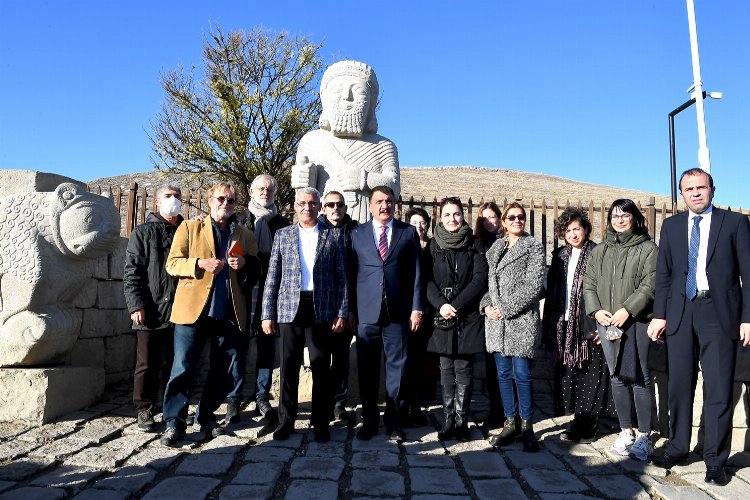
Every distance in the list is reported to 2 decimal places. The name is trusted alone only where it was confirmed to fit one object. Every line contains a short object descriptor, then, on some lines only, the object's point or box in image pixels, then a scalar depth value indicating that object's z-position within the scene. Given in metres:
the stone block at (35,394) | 4.32
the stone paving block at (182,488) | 3.03
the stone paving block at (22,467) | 3.28
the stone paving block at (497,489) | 3.13
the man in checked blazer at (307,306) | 4.04
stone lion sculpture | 4.46
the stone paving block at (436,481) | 3.18
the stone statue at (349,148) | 5.75
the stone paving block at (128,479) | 3.14
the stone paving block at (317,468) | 3.37
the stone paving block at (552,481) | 3.25
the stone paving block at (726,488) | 3.21
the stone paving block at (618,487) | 3.18
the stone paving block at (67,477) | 3.18
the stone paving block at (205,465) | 3.40
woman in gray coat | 4.02
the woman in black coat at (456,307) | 4.19
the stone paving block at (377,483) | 3.13
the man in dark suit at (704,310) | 3.53
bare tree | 15.31
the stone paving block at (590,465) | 3.57
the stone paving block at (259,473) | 3.28
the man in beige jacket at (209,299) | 4.00
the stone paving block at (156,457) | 3.51
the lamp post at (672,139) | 11.23
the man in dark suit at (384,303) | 4.14
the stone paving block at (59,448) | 3.65
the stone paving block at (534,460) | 3.65
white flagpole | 10.72
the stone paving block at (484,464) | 3.47
